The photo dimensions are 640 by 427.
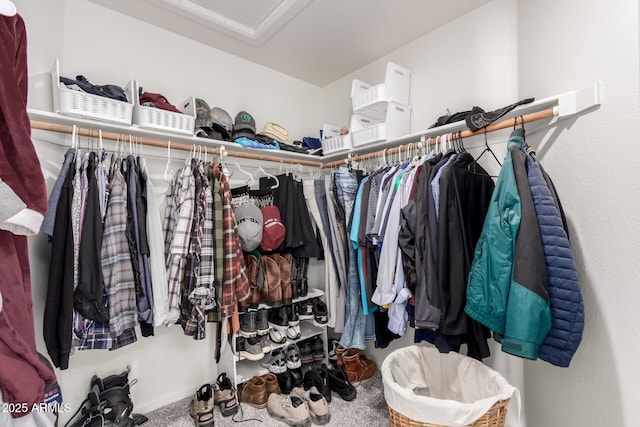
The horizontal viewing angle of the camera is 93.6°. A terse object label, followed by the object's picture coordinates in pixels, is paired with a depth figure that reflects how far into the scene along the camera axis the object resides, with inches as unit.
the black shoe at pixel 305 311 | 85.9
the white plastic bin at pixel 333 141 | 82.4
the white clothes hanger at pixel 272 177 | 80.6
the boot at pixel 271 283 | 74.7
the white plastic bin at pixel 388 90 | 75.9
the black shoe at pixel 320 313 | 85.7
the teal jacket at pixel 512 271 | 39.9
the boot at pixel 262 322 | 76.7
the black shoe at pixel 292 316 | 82.7
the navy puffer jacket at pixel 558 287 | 39.0
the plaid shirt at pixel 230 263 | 60.9
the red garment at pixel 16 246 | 21.9
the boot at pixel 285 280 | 77.3
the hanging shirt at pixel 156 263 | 55.6
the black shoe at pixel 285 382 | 77.7
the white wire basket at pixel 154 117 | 61.3
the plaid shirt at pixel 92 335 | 49.7
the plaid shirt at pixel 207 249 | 59.7
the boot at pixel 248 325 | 75.4
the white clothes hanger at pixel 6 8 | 22.3
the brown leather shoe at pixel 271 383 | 75.8
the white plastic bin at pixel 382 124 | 75.0
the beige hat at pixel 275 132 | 85.6
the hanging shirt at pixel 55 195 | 47.1
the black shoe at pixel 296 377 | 79.7
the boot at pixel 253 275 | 73.8
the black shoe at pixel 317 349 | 88.2
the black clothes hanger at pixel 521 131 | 49.7
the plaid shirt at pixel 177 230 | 58.2
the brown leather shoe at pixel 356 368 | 82.2
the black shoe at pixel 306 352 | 86.6
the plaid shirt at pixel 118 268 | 51.0
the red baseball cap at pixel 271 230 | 72.3
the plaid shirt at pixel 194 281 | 58.9
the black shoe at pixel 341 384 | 75.1
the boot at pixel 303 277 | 85.2
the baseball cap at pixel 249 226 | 68.2
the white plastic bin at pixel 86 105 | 52.9
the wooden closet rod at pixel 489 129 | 49.2
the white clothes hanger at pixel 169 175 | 69.9
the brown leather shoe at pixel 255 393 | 72.6
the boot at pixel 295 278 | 83.0
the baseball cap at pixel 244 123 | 77.7
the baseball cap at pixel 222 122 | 74.5
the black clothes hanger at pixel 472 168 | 57.6
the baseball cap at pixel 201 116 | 72.1
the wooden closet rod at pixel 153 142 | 50.8
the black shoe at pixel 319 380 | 74.9
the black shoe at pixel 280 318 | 81.5
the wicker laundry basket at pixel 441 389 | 43.3
